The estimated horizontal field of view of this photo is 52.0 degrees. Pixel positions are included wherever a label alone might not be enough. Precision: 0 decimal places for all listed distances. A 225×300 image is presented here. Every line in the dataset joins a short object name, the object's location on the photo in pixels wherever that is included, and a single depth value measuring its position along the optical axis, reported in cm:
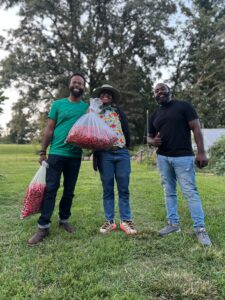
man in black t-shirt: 240
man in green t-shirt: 249
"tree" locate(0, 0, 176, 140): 1701
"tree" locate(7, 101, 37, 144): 1808
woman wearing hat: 260
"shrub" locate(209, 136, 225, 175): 392
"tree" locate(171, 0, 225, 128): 1868
